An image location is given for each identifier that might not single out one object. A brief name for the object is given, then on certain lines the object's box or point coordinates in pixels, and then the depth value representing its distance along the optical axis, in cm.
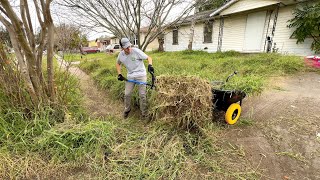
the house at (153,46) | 2381
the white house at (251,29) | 850
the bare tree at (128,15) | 678
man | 333
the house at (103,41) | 4456
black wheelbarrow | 292
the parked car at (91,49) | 2806
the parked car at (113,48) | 2476
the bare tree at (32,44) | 208
